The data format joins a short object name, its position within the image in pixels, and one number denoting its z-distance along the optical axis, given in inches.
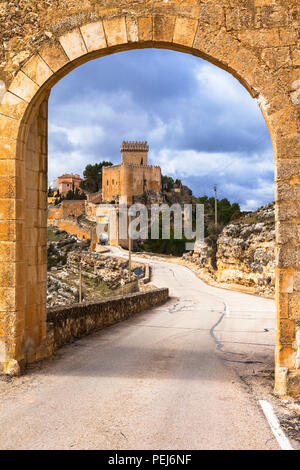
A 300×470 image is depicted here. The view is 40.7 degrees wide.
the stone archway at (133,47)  199.5
